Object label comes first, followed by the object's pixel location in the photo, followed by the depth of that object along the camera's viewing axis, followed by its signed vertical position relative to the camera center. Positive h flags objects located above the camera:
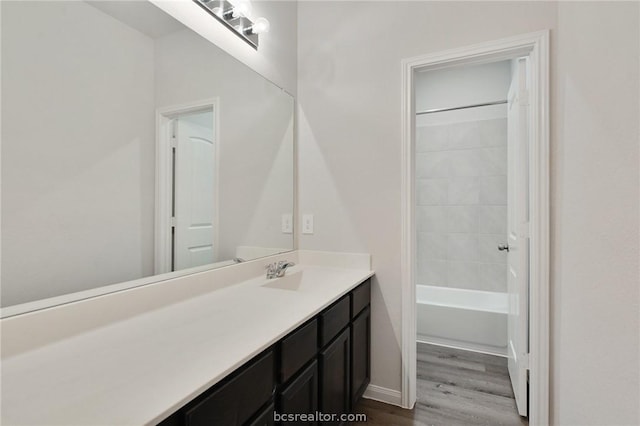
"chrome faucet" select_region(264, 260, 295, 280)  1.76 -0.31
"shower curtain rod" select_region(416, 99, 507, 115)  3.03 +1.08
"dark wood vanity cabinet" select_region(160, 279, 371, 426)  0.79 -0.55
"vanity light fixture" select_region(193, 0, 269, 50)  1.49 +0.99
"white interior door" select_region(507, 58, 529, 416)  1.74 -0.11
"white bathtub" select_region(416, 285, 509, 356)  2.57 -0.93
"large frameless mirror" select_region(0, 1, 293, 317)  0.86 +0.22
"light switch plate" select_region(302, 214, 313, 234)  2.19 -0.06
